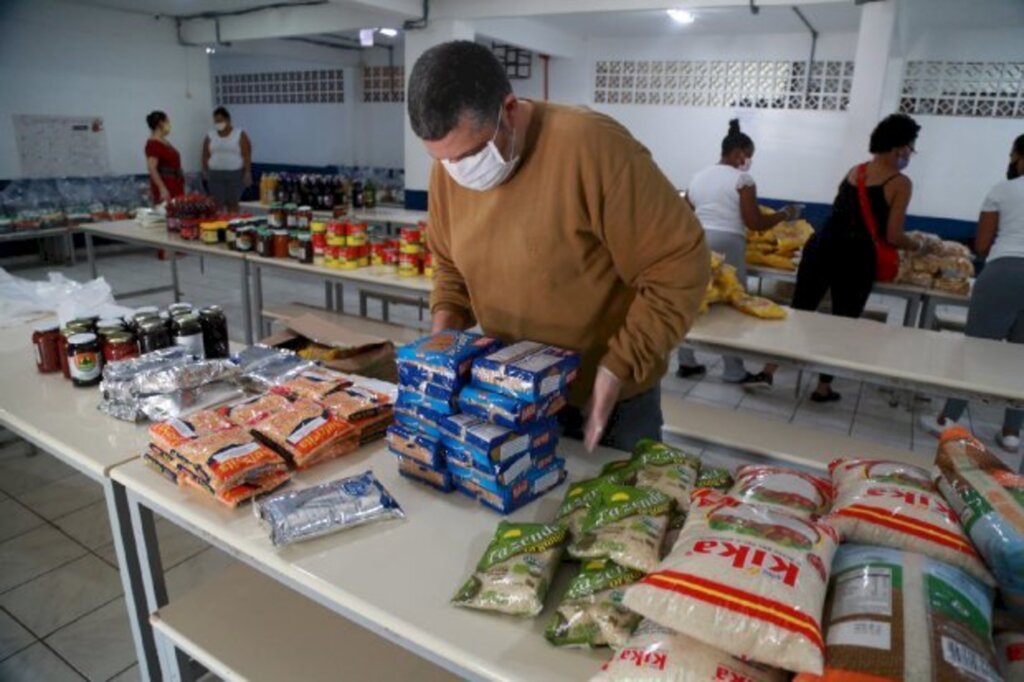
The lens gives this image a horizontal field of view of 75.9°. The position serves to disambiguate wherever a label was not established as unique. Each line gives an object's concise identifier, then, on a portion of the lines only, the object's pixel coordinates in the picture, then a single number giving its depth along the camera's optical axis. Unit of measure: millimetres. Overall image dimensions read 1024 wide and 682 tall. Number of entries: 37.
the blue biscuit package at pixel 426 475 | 1331
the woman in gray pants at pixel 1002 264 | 3230
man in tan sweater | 1273
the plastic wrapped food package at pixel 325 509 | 1168
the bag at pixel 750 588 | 740
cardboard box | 2053
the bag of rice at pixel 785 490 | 1017
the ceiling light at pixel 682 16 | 6495
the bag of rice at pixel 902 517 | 882
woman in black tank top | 3277
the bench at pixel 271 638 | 1308
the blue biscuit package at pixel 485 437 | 1208
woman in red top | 6816
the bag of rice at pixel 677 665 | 769
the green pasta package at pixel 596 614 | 926
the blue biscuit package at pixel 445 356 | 1284
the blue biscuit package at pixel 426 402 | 1292
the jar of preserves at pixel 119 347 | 1820
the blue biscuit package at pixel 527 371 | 1222
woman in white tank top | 7340
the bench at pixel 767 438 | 2264
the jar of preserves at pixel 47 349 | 1937
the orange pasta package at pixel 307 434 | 1403
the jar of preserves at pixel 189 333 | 1898
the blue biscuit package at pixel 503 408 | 1229
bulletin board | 7441
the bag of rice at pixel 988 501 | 852
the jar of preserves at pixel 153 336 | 1861
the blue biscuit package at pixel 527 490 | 1250
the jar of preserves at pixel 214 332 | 1961
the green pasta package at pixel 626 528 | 979
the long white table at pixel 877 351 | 2201
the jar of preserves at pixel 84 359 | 1801
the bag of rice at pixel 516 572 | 989
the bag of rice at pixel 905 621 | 712
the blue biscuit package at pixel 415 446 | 1321
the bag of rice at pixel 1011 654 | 784
